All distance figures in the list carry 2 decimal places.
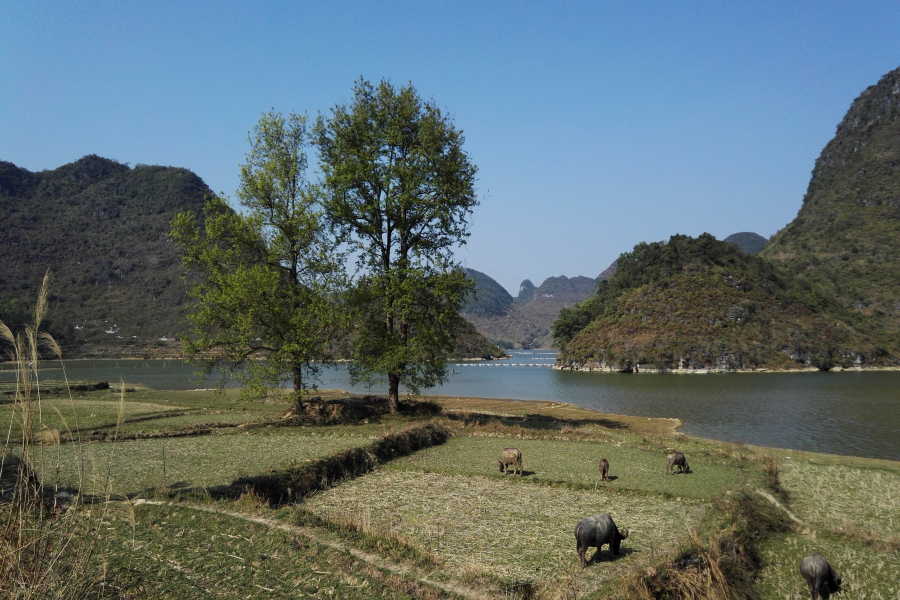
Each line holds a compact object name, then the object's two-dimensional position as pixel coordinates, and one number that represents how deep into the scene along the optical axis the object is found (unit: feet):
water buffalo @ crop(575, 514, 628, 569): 32.53
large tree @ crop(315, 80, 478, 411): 96.94
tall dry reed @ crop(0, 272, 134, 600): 13.52
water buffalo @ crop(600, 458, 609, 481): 54.80
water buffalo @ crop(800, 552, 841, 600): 31.27
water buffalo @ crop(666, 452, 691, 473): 60.44
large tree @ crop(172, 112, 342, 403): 90.84
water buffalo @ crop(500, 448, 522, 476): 56.08
